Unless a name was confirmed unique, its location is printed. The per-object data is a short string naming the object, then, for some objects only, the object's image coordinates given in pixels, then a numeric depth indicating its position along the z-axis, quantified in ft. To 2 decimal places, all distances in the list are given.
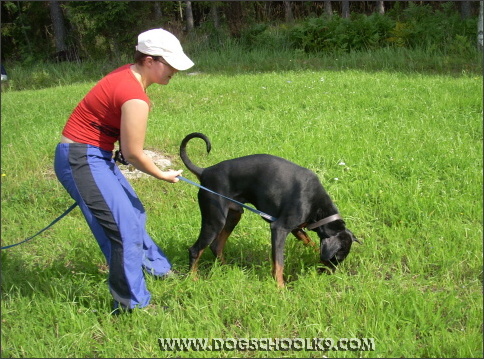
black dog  12.79
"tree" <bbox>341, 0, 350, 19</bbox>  66.30
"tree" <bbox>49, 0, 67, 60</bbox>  59.88
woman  10.55
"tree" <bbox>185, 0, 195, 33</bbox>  65.77
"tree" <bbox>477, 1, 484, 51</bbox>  38.22
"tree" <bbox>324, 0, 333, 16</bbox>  69.72
